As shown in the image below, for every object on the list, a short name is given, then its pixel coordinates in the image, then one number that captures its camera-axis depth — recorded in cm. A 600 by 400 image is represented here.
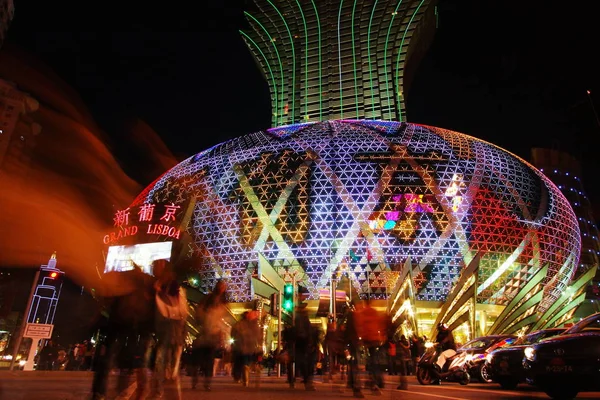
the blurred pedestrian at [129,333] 652
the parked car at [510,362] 1196
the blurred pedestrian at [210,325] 980
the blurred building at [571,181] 8981
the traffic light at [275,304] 1773
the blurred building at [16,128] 8094
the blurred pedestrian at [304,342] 1138
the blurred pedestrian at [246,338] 1121
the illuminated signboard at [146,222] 4291
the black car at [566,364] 765
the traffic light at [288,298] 1691
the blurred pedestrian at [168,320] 653
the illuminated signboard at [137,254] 4394
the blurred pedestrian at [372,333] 955
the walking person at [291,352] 1199
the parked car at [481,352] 1459
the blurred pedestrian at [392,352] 1343
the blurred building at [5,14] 7372
